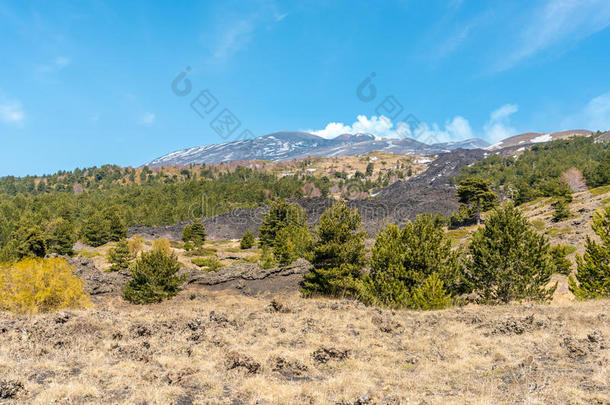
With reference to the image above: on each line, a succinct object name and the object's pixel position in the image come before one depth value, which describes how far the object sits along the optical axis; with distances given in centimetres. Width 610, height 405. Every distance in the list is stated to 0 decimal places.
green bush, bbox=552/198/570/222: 5775
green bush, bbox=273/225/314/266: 4174
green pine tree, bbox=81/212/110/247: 7694
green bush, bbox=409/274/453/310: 1844
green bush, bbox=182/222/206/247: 7202
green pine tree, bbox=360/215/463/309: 1994
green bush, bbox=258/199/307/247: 6178
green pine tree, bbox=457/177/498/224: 7238
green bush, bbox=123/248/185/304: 2592
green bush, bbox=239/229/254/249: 7031
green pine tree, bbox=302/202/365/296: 2512
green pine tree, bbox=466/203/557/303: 1948
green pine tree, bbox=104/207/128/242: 7831
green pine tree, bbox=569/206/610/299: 1884
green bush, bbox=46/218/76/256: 5891
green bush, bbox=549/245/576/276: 3269
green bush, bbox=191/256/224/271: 4319
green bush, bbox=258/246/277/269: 3934
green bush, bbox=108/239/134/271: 4378
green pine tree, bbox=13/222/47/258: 5078
